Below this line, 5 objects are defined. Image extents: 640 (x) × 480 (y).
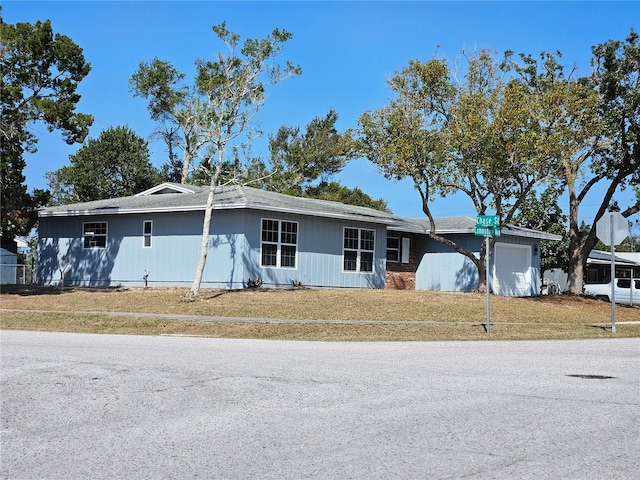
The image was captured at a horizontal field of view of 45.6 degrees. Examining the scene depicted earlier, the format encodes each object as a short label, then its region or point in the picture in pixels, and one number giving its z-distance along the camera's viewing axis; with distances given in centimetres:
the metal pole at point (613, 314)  2040
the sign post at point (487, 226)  1873
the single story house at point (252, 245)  2812
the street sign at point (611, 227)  2022
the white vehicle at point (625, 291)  3997
